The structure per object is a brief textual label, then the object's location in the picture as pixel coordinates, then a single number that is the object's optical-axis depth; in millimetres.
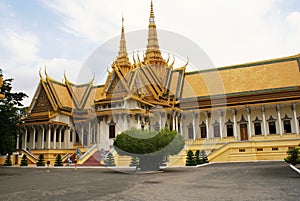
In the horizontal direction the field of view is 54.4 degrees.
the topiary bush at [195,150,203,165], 20734
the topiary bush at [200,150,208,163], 21788
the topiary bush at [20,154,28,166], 25794
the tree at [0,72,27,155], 18922
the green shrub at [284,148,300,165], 16000
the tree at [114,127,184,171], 15070
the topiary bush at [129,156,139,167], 19953
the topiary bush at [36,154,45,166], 25062
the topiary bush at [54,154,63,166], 24380
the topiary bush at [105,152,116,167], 21531
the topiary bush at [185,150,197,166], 19688
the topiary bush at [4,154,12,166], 26819
